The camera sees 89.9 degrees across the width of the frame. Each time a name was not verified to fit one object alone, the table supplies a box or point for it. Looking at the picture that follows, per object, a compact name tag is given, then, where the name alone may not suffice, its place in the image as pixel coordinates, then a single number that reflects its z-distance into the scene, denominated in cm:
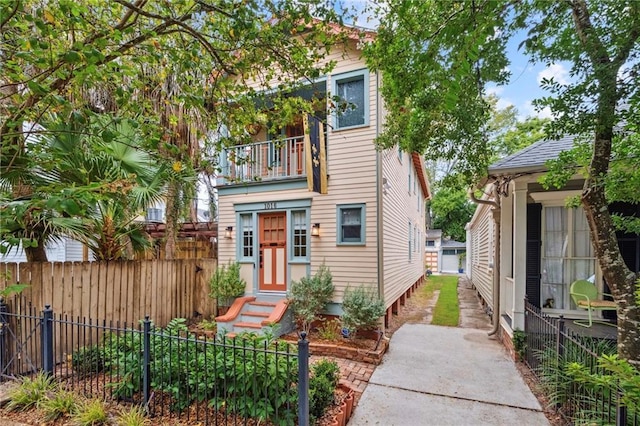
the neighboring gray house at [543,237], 570
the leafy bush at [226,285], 839
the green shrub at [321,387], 365
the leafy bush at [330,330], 685
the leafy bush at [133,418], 333
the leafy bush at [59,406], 368
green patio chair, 541
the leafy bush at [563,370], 373
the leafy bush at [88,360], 438
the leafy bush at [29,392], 389
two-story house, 750
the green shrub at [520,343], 574
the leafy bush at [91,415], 345
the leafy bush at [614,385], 238
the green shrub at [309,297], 727
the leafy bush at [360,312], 648
